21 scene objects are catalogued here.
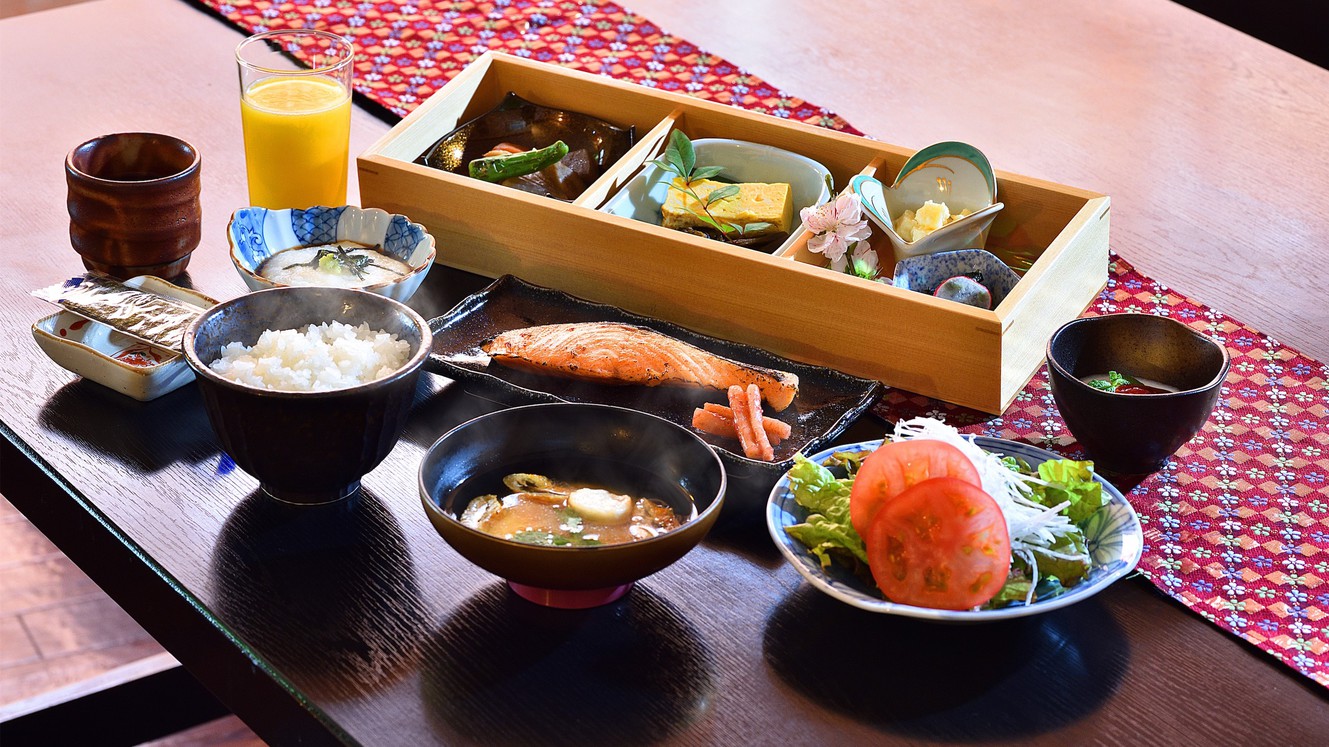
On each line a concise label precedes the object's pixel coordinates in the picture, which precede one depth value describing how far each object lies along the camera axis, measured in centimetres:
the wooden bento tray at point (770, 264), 165
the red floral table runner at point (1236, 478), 151
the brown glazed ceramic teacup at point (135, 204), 170
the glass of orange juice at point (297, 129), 178
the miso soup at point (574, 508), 150
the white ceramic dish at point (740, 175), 178
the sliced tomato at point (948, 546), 145
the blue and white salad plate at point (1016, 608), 145
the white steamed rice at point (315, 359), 152
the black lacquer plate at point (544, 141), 183
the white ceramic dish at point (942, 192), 173
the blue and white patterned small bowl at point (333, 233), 169
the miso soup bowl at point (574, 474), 145
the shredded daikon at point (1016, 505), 148
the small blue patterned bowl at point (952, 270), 169
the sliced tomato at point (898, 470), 148
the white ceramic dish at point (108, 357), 162
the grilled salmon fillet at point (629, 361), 162
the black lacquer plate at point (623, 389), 160
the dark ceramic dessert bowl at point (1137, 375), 156
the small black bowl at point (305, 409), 150
